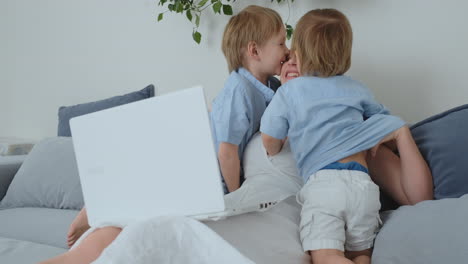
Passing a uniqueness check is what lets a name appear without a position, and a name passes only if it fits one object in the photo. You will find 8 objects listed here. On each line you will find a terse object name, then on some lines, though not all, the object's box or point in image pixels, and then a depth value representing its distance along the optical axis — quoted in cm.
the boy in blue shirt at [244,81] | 149
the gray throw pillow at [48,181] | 201
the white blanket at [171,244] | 78
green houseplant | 202
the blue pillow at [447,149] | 120
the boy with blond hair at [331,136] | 118
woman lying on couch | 103
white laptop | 91
